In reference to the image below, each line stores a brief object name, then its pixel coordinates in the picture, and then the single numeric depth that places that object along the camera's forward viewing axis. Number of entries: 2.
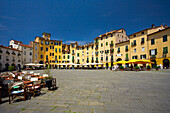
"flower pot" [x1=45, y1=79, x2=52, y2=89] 5.86
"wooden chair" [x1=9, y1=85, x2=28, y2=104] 4.07
